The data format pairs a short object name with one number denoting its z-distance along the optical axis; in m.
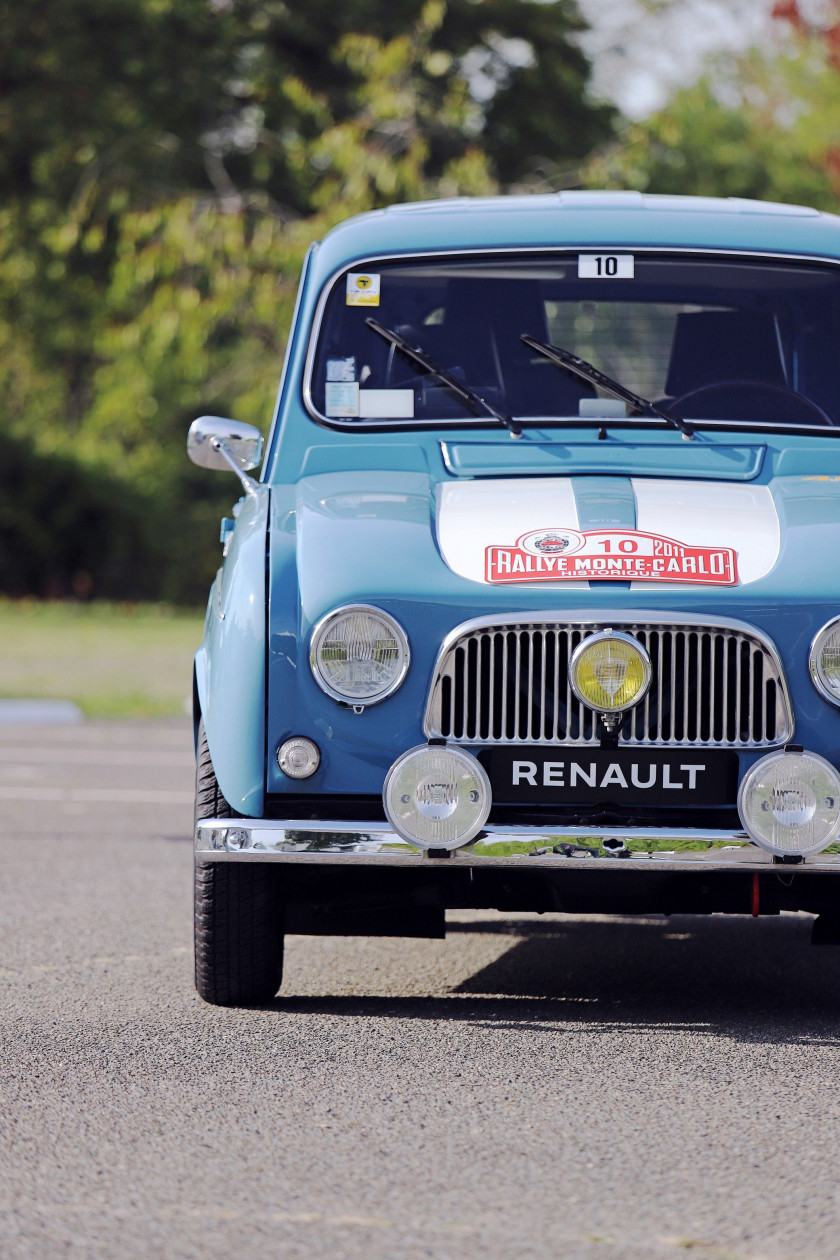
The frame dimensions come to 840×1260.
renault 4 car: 9.48
